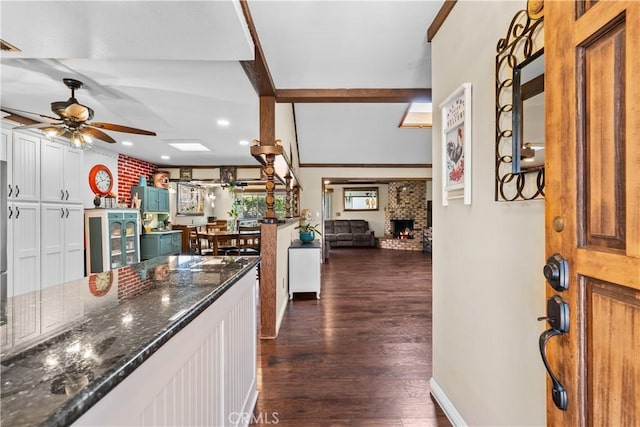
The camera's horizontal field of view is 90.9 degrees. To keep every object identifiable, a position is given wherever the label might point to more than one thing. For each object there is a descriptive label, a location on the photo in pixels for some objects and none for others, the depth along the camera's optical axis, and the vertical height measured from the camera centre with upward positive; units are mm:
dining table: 5156 -399
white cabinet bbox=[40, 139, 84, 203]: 3988 +575
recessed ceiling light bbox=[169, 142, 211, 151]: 5266 +1179
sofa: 10398 -685
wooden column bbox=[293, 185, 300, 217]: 6602 +270
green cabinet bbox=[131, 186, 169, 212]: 6285 +340
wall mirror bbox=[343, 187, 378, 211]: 11484 +504
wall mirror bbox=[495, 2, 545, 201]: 1083 +382
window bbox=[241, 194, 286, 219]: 10939 +260
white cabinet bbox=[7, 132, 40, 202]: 3557 +555
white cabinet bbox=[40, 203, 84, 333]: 3944 -379
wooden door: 617 +25
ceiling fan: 2691 +846
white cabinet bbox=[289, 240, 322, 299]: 4223 -771
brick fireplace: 10148 +137
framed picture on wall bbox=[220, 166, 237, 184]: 7430 +932
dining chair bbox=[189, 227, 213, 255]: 5504 -538
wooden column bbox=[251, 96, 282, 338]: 2953 -208
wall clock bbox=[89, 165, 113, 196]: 5398 +608
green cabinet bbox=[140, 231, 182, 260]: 6203 -608
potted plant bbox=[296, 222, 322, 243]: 4594 -321
